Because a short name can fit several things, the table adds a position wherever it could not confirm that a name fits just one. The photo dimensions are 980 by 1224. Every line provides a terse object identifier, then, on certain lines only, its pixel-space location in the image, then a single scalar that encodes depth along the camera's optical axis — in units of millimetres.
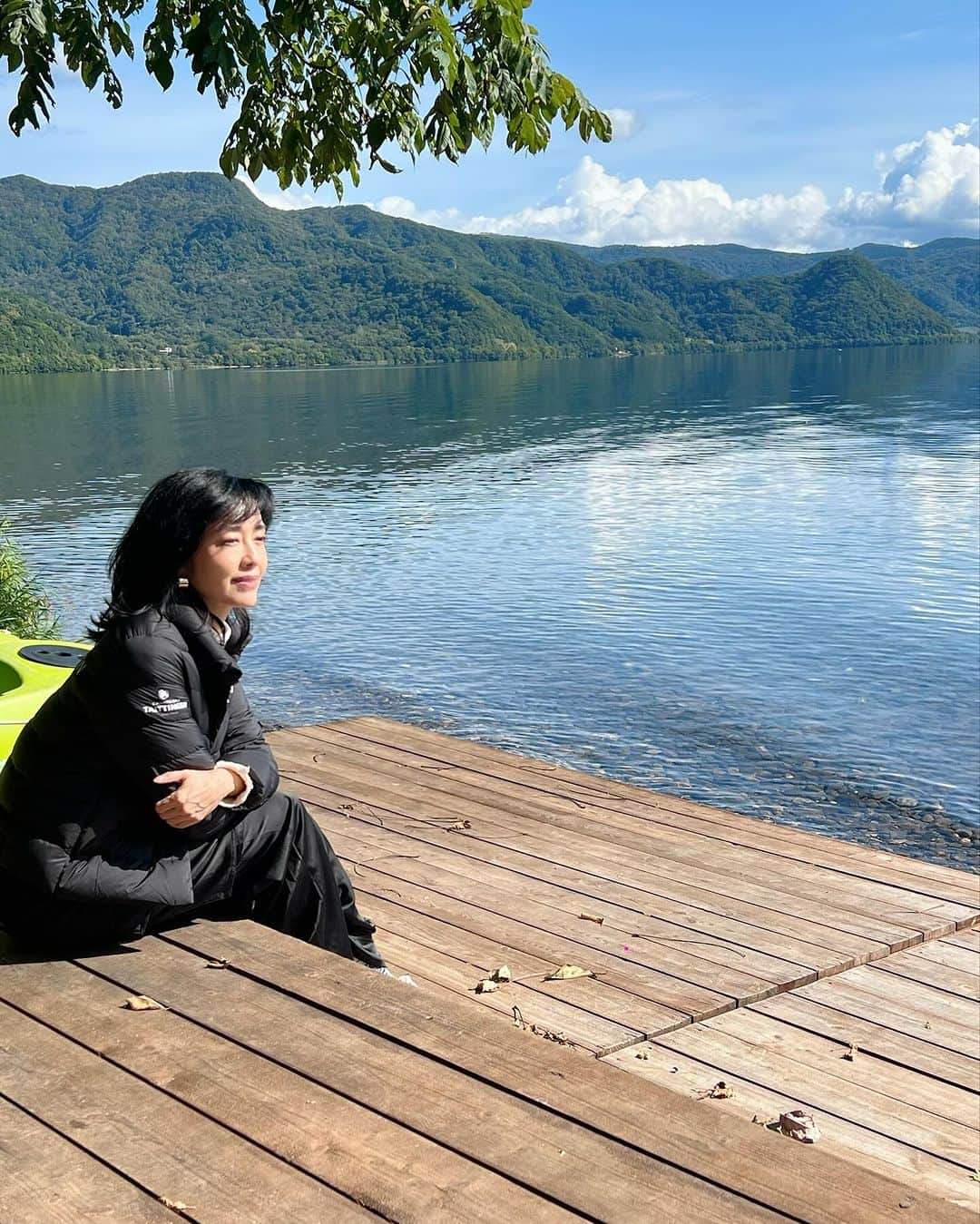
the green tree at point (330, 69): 4336
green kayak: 5297
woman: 3154
